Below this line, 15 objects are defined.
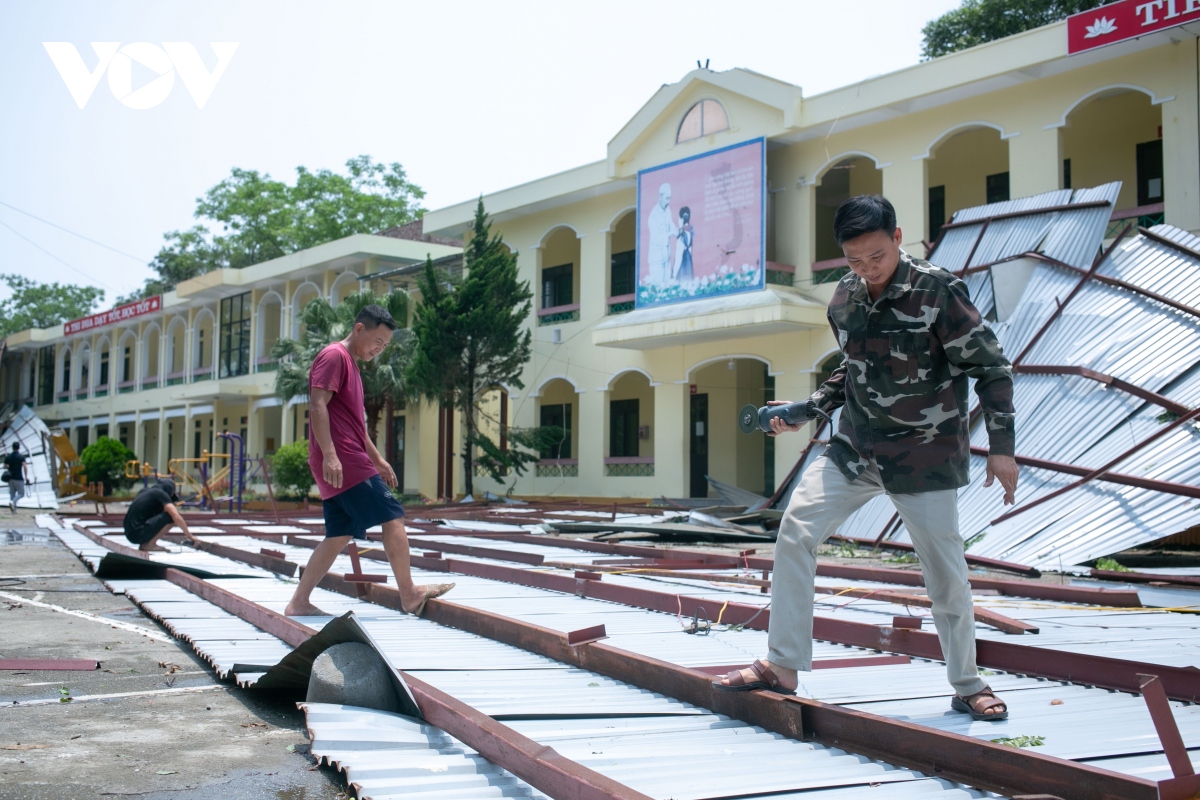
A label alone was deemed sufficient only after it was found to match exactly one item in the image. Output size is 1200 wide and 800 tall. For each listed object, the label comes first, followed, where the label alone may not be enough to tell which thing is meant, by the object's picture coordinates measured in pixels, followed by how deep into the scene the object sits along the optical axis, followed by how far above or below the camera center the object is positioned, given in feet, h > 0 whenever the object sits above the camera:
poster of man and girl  69.00 +16.35
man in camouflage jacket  10.78 +0.29
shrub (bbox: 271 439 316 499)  90.38 -0.41
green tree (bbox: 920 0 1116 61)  96.99 +42.18
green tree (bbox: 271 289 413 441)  85.51 +9.25
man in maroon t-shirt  18.02 -0.17
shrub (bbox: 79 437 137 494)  109.60 +0.02
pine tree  79.05 +9.46
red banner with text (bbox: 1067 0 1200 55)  50.03 +21.91
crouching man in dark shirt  34.50 -1.83
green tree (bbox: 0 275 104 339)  237.45 +35.66
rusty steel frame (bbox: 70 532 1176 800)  7.85 -2.51
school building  58.23 +17.90
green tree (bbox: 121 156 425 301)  166.81 +40.46
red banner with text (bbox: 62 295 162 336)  141.40 +20.96
